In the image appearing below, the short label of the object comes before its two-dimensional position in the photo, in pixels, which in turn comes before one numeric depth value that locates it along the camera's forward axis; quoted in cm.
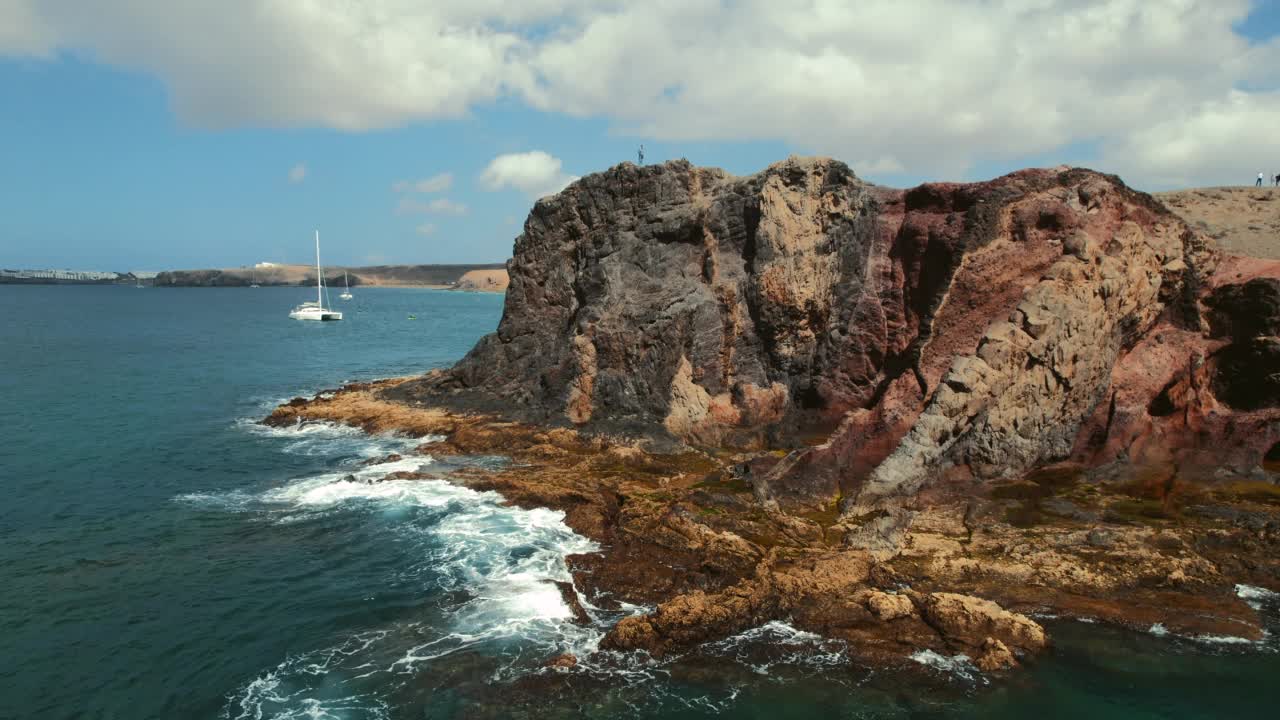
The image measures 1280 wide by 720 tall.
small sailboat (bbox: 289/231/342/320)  13241
